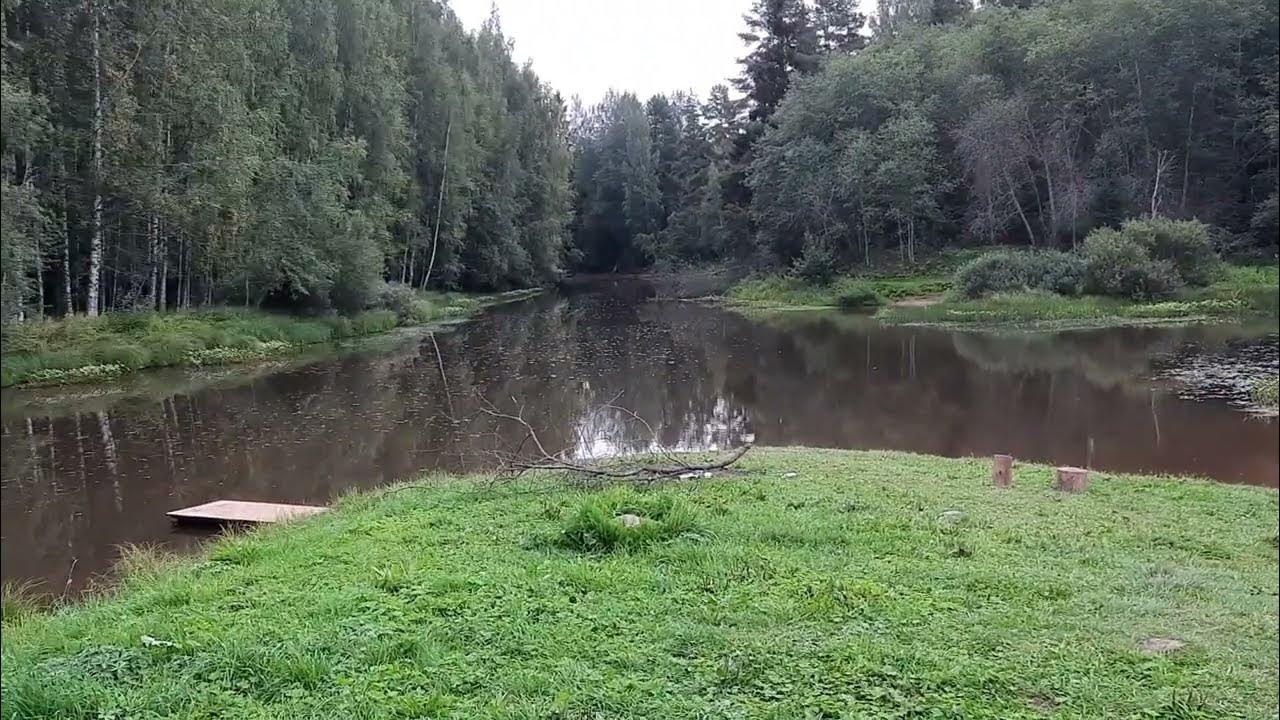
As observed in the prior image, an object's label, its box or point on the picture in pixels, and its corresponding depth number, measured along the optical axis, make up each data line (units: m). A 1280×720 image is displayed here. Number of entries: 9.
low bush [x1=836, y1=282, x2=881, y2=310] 34.22
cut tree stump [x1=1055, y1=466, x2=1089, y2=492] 7.83
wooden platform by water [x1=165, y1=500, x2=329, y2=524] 8.34
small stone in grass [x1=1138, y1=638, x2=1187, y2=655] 3.86
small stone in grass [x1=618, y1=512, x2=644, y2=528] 6.00
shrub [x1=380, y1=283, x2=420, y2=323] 31.08
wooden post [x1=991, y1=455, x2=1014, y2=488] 8.13
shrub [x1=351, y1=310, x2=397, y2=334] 27.98
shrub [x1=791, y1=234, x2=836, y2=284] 38.53
